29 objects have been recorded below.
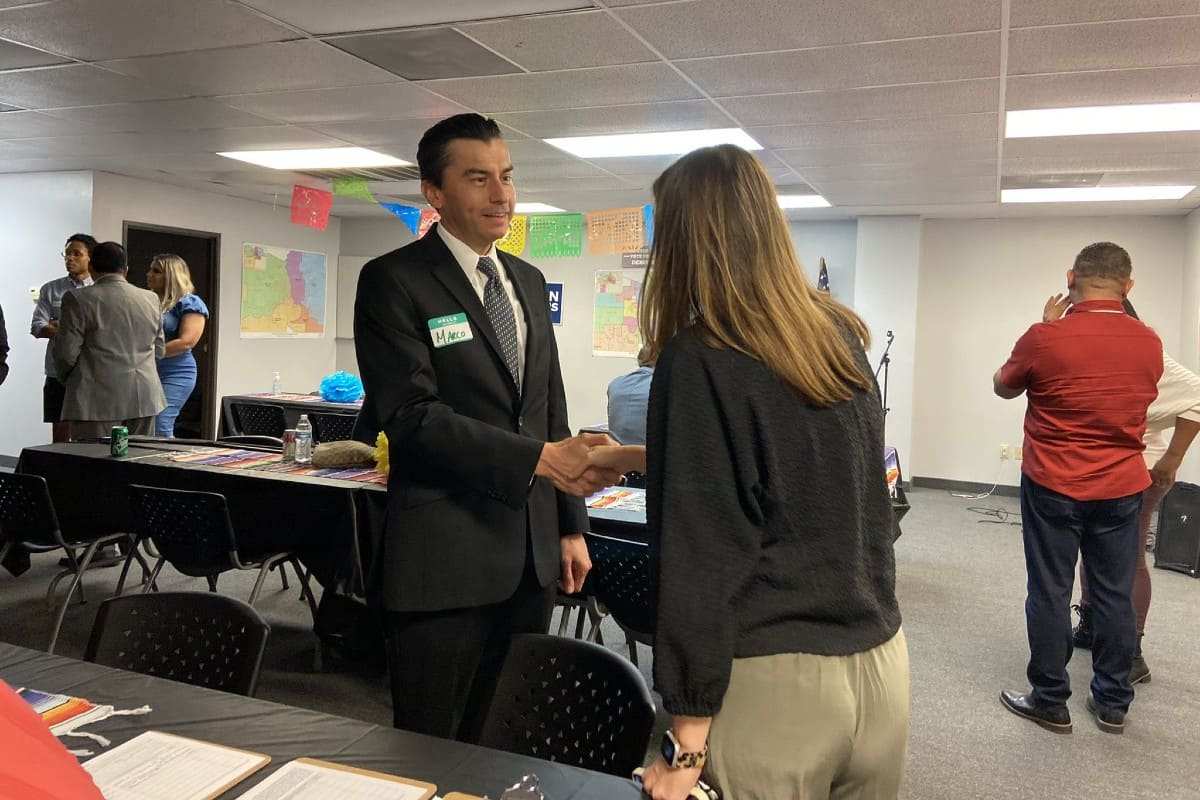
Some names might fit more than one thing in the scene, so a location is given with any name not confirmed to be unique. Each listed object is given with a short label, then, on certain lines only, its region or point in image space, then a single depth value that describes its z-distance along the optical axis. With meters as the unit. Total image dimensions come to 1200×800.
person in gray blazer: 4.73
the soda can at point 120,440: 4.07
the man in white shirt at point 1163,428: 3.43
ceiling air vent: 6.85
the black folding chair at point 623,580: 2.80
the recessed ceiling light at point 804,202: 7.43
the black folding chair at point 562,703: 1.53
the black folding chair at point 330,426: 5.94
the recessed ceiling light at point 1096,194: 6.55
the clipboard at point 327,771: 1.18
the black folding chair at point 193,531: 3.35
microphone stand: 8.08
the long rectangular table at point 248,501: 3.46
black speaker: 5.48
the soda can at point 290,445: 4.00
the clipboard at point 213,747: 1.20
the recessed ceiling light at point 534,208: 8.68
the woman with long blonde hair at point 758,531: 1.09
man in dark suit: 1.60
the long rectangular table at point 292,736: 1.25
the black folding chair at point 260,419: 6.16
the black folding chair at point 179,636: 1.79
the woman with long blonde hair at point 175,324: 5.45
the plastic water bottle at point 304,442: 3.95
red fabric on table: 0.41
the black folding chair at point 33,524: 3.61
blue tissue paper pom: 6.33
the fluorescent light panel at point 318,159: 6.29
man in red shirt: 3.05
